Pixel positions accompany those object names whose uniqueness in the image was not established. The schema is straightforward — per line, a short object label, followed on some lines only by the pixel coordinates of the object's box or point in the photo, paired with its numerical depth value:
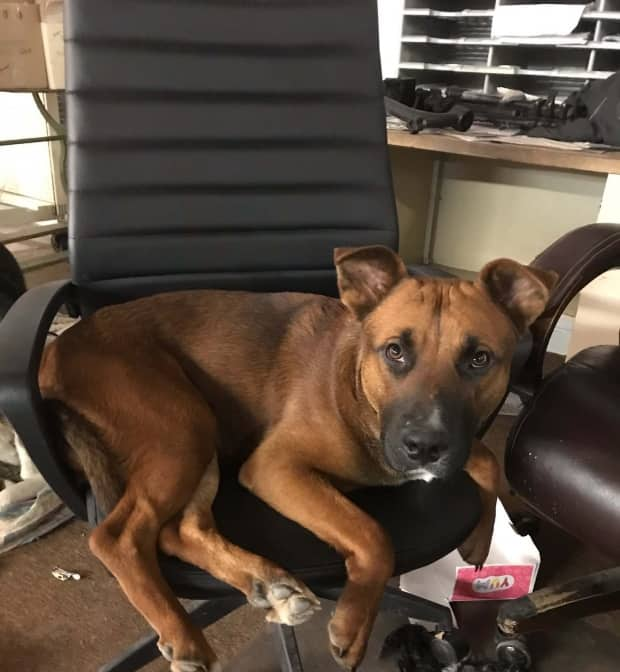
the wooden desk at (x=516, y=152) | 1.93
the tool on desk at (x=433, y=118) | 2.25
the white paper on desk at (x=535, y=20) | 2.36
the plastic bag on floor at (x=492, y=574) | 1.66
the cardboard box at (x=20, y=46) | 2.72
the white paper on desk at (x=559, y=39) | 2.35
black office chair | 1.41
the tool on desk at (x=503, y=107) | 2.29
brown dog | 1.02
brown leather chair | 1.23
